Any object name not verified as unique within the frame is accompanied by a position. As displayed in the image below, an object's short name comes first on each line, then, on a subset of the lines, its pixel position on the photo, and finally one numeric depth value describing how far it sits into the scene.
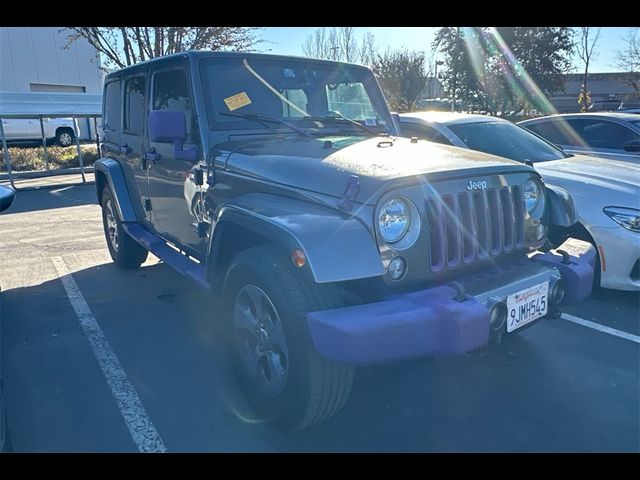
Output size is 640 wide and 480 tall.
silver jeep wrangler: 2.28
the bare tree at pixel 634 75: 29.03
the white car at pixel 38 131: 22.44
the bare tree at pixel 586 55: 29.62
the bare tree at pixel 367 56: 29.30
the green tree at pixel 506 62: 23.67
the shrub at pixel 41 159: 16.16
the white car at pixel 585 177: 4.29
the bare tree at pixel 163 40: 14.86
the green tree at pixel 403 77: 26.02
